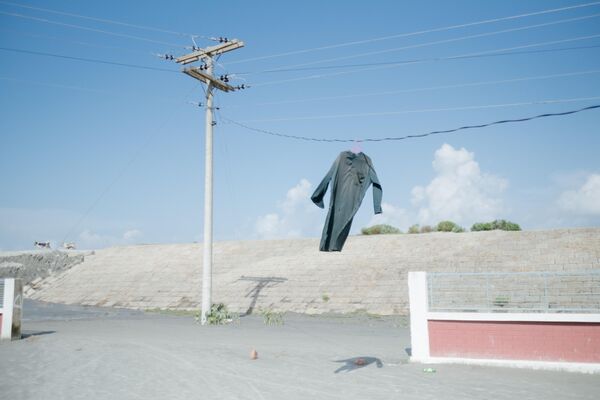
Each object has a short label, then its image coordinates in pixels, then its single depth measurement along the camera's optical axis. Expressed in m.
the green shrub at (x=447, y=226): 50.56
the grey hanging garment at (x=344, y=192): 9.71
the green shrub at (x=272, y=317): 21.53
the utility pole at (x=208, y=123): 22.53
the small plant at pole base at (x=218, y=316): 21.89
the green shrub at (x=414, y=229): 46.99
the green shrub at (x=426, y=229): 47.97
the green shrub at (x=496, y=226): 48.08
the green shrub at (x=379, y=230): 51.66
